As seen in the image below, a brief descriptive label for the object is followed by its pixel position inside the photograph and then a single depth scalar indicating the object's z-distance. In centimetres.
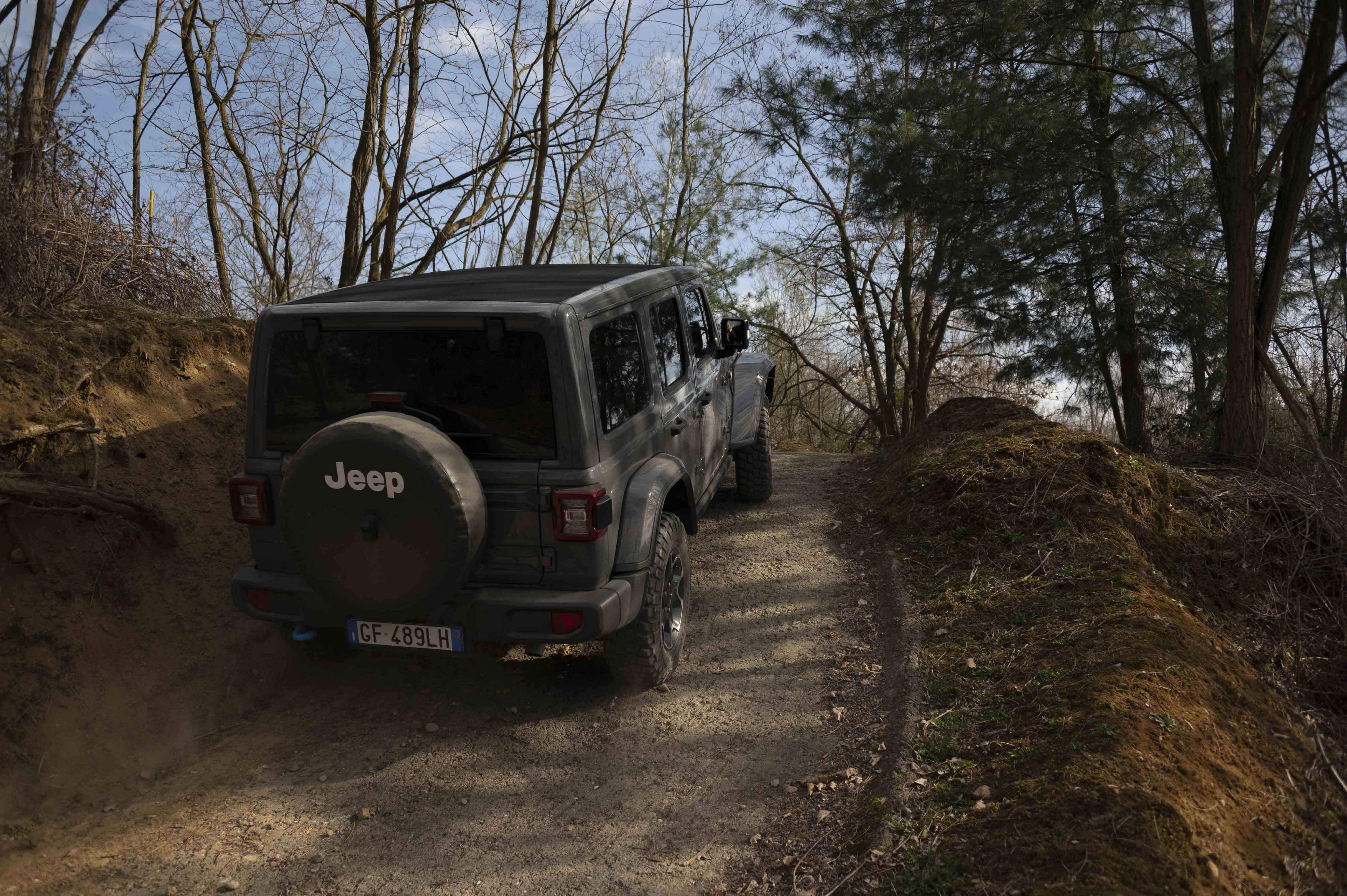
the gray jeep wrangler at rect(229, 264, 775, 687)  362
